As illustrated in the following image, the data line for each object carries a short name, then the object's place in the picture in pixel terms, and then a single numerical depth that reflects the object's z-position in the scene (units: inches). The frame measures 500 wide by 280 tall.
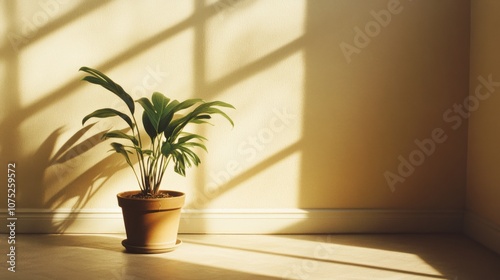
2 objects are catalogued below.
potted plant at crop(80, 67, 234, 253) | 117.1
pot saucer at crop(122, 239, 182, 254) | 118.0
